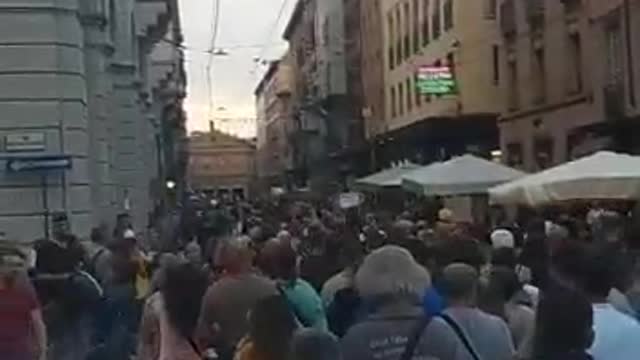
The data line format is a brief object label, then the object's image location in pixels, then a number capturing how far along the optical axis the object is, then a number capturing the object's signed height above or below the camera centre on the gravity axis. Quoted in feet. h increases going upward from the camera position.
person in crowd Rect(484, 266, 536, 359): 29.17 -2.21
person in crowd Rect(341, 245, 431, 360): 22.00 -1.63
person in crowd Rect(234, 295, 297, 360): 22.35 -1.89
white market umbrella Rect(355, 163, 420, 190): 107.55 +0.78
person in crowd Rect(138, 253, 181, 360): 28.27 -2.37
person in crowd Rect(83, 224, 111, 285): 46.02 -1.83
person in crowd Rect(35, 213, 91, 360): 37.68 -2.48
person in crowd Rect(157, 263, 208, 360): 25.89 -1.87
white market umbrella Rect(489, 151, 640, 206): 57.31 +0.05
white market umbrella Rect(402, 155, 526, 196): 79.46 +0.51
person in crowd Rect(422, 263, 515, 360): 22.74 -2.06
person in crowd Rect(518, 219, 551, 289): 33.87 -1.60
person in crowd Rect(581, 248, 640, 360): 22.26 -2.00
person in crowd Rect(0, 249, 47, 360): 31.60 -2.36
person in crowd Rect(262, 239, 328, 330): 31.94 -1.89
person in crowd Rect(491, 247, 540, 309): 30.09 -1.89
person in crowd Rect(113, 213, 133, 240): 66.74 -1.09
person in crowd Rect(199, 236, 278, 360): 30.58 -2.06
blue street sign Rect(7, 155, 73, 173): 67.92 +1.78
